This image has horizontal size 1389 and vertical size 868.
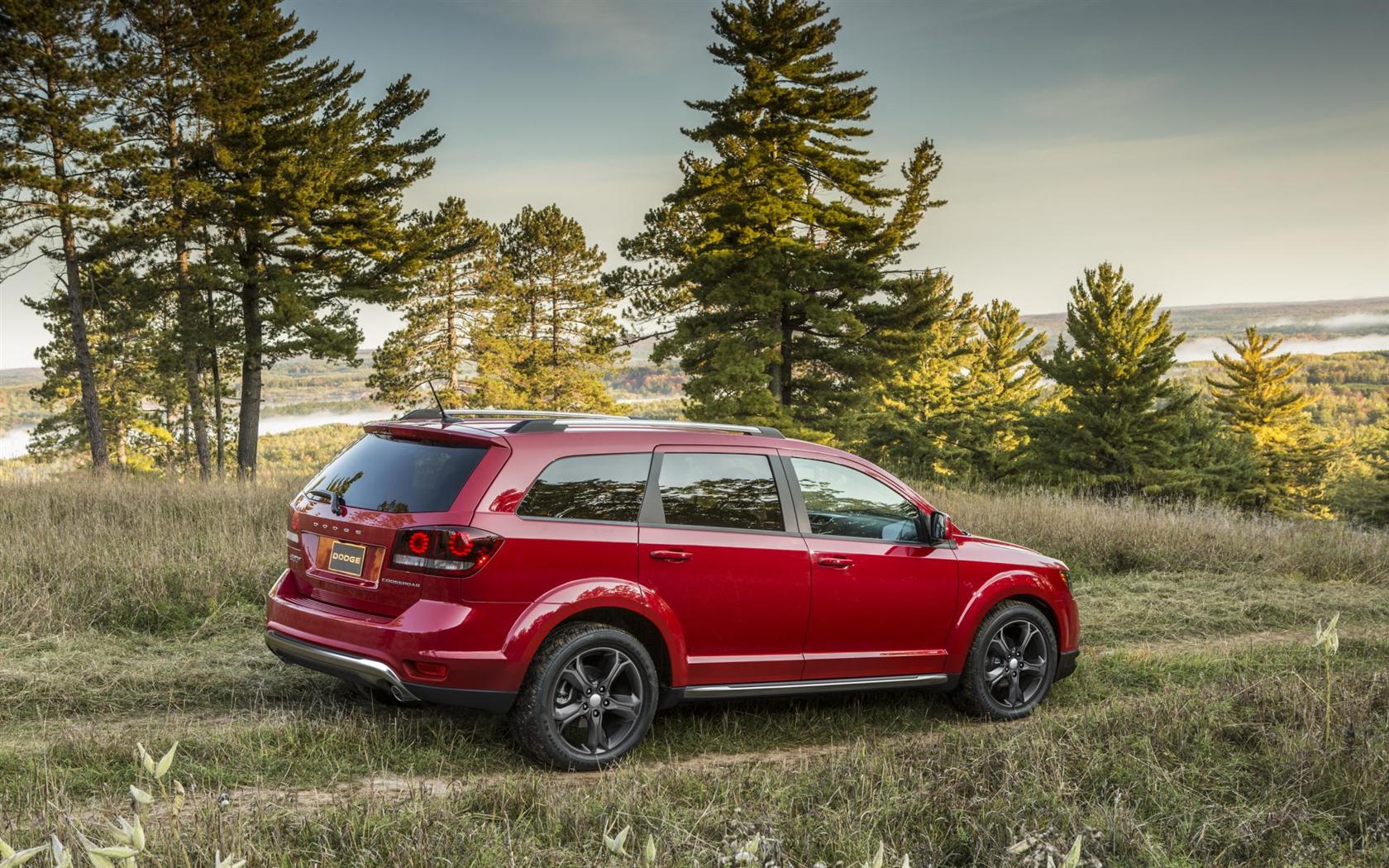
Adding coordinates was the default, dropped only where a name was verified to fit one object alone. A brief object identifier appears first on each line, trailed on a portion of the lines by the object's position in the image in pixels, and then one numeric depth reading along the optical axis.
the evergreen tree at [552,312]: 50.77
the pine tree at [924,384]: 35.47
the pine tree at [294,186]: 28.14
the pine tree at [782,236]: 33.78
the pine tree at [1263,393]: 75.69
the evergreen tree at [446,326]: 43.72
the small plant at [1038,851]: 3.53
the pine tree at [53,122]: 24.03
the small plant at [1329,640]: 4.77
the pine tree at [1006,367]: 61.76
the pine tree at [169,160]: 26.88
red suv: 4.98
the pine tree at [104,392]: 46.58
